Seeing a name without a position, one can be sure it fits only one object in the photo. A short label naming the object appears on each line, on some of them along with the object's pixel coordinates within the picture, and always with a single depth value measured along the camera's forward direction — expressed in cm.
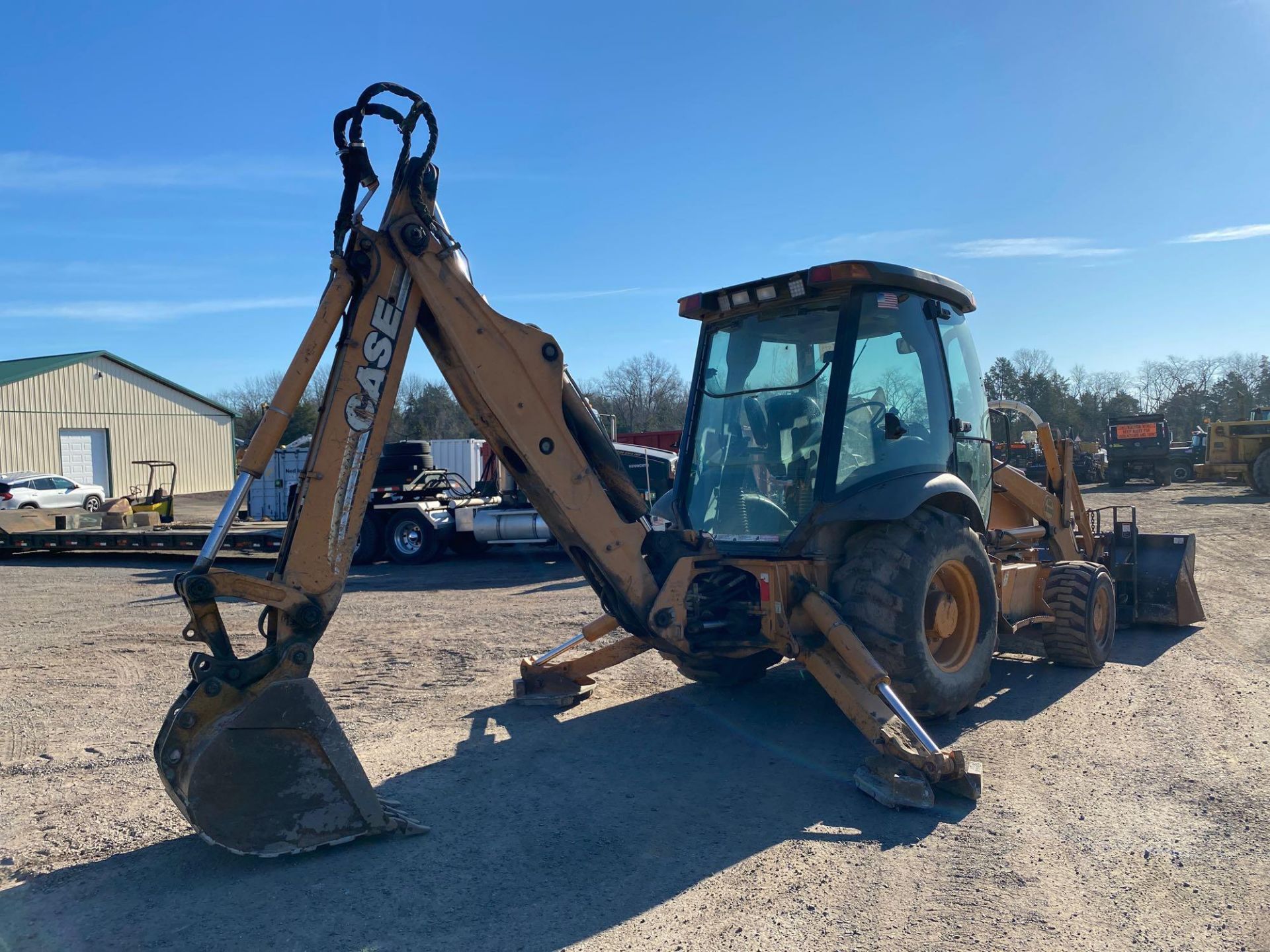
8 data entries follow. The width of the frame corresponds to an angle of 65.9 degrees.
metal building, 3709
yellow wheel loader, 2894
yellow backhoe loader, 399
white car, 2594
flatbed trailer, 1689
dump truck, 3284
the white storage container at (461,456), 3100
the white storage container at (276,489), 2334
